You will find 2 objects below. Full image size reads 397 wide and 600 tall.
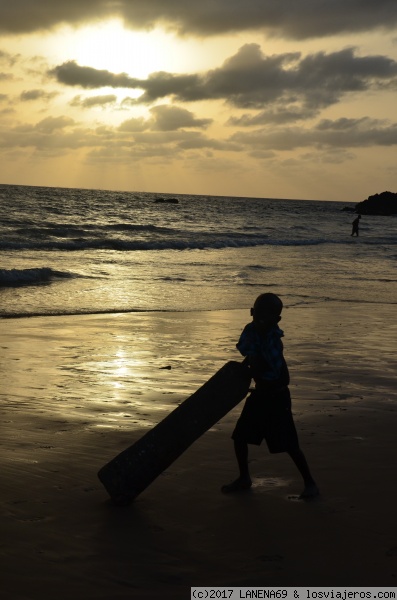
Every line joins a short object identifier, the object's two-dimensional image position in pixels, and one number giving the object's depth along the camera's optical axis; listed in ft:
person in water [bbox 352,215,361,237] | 168.86
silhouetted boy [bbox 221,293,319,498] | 15.67
